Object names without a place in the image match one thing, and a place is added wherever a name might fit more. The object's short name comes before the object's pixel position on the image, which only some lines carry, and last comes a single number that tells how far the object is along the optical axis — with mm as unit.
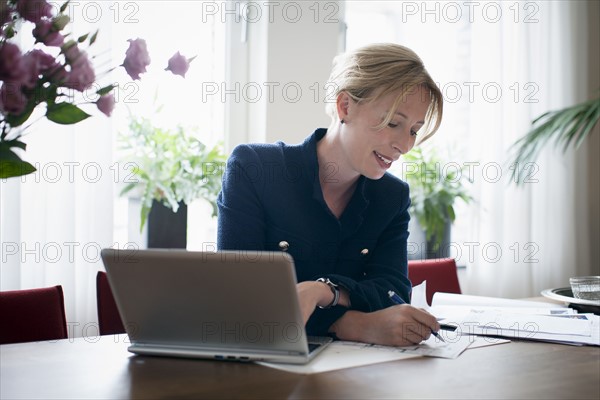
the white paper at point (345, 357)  1269
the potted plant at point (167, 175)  2754
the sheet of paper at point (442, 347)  1402
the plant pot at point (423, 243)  3576
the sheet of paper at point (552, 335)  1523
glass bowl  1944
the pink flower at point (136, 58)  942
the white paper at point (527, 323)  1607
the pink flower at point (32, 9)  893
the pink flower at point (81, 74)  893
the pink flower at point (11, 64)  816
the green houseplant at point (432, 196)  3521
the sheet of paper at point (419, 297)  1895
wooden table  1130
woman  1712
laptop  1209
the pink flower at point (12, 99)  865
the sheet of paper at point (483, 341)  1480
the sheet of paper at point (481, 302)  1984
